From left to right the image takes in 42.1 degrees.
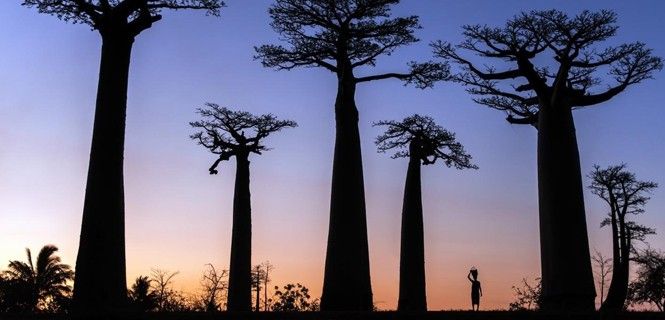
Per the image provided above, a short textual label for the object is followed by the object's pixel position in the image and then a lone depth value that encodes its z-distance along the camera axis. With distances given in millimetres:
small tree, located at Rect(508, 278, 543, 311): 38156
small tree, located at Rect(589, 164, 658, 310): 29761
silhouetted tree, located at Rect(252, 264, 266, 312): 34769
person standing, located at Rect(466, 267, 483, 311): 20422
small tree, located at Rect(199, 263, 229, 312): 27484
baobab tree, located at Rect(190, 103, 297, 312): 25578
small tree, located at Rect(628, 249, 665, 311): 37812
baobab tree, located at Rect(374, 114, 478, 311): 25344
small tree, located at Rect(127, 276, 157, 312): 32506
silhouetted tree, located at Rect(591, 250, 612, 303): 35806
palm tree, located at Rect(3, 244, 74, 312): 33219
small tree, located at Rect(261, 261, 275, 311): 36906
